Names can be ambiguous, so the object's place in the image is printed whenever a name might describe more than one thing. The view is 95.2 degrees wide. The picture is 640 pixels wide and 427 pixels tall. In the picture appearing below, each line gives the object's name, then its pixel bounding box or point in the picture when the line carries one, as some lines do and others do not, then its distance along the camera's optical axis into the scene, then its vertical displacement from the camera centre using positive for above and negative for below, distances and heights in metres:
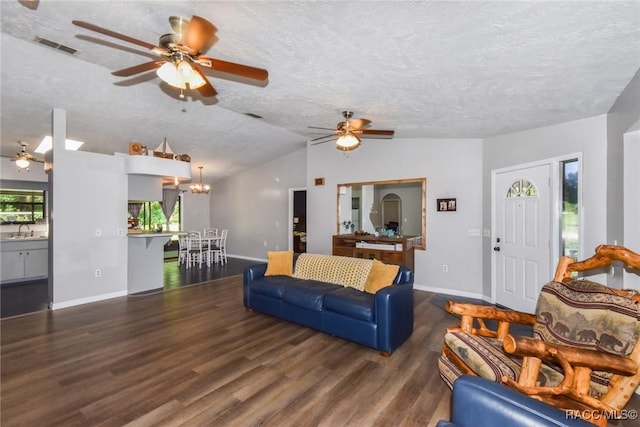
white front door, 3.79 -0.30
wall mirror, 6.09 +0.17
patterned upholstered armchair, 1.47 -0.77
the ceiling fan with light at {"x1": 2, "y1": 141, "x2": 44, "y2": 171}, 5.22 +1.03
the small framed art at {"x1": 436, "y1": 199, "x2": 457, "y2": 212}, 5.07 +0.16
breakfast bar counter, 5.11 -0.84
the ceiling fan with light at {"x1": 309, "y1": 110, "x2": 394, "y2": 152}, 3.85 +1.14
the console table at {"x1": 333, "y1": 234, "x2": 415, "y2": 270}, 5.24 -0.64
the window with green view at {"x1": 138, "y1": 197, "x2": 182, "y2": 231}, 8.98 -0.08
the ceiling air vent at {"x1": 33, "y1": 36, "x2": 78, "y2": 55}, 3.03 +1.83
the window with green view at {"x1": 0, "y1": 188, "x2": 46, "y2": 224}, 6.21 +0.20
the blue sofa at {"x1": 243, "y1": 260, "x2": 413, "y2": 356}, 2.86 -1.03
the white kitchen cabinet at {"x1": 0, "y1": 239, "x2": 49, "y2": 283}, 5.63 -0.90
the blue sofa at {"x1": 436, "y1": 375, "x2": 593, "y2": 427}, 1.08 -0.76
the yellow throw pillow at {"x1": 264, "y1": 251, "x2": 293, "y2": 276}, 4.19 -0.73
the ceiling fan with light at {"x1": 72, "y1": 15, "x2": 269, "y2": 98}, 2.03 +1.23
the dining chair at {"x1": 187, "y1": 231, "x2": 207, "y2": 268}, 7.67 -0.90
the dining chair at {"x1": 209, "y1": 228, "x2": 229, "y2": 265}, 8.13 -0.97
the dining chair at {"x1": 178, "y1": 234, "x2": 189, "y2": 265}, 7.74 -0.95
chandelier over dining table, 8.57 +0.78
